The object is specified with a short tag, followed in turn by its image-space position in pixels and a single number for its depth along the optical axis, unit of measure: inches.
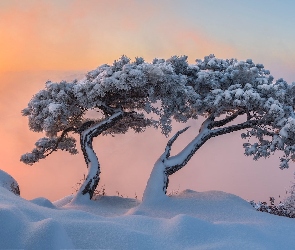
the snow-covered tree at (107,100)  588.1
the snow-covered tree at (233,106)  616.1
